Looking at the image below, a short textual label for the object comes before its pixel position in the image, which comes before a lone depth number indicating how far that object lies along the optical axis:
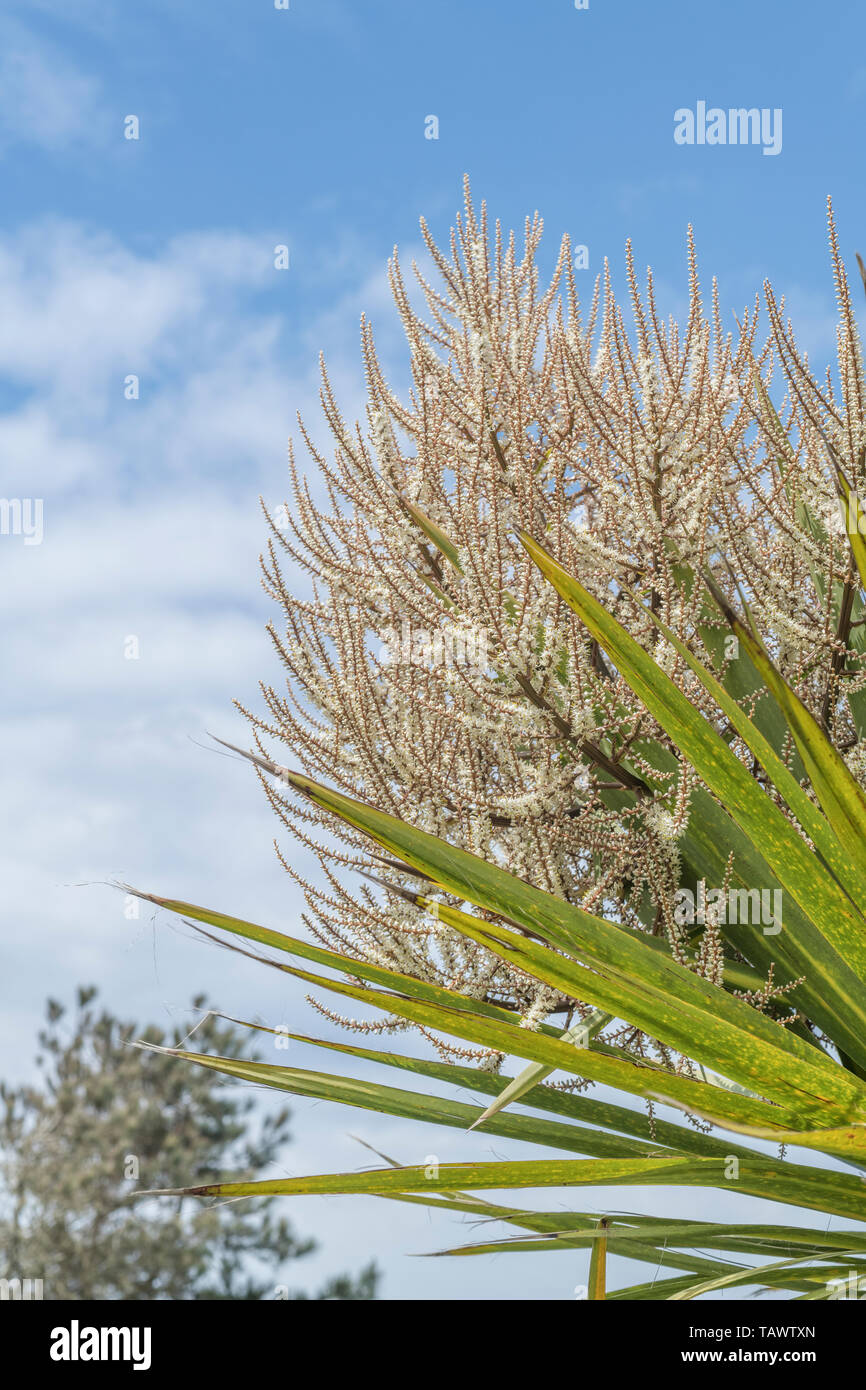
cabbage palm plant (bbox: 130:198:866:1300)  2.20
